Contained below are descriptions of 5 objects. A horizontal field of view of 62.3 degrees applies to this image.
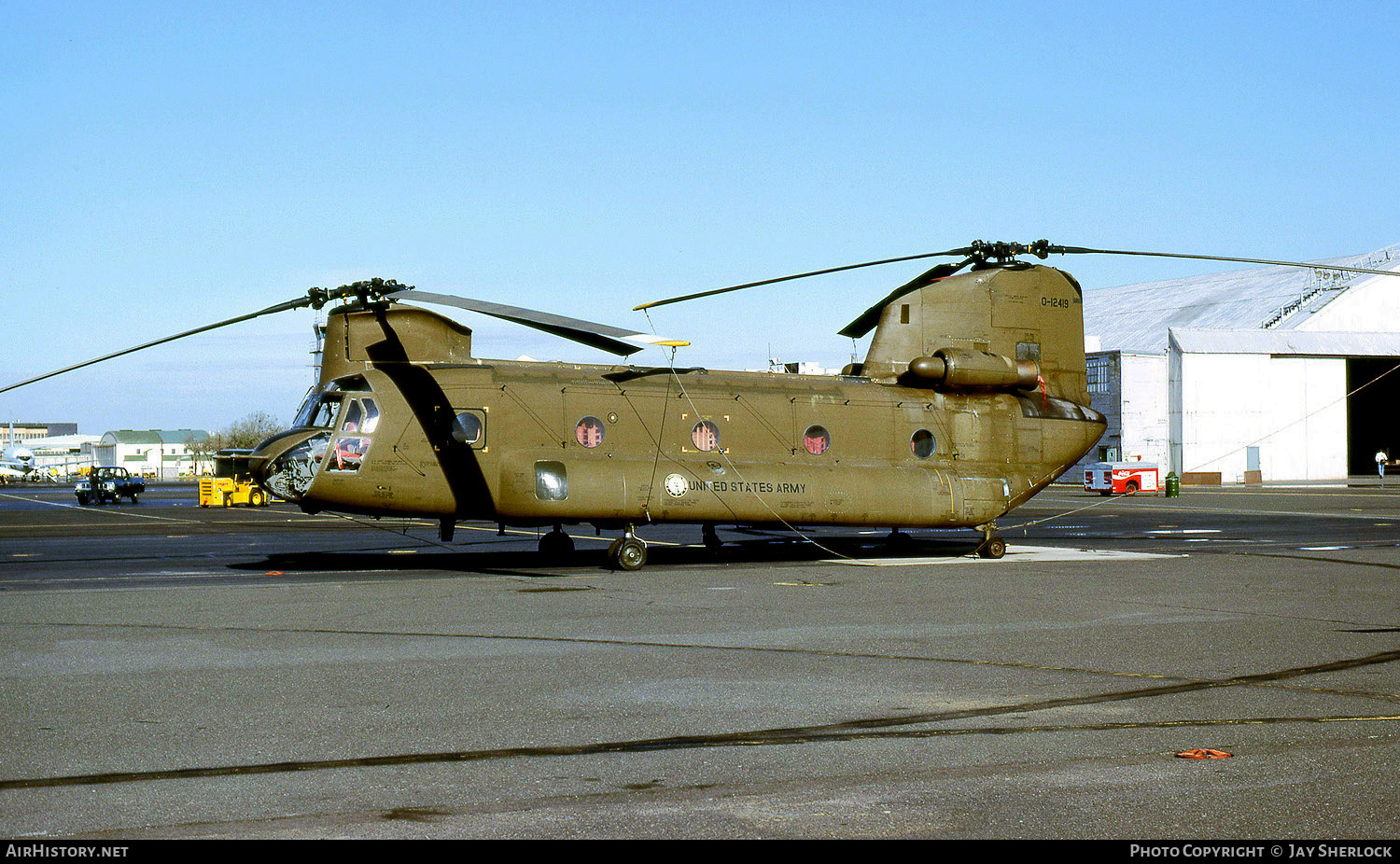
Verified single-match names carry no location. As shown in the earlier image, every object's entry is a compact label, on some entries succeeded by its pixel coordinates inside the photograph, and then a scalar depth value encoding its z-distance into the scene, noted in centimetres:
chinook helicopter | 1969
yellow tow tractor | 5353
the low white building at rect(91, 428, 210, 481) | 16662
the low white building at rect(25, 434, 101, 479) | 15762
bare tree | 15700
